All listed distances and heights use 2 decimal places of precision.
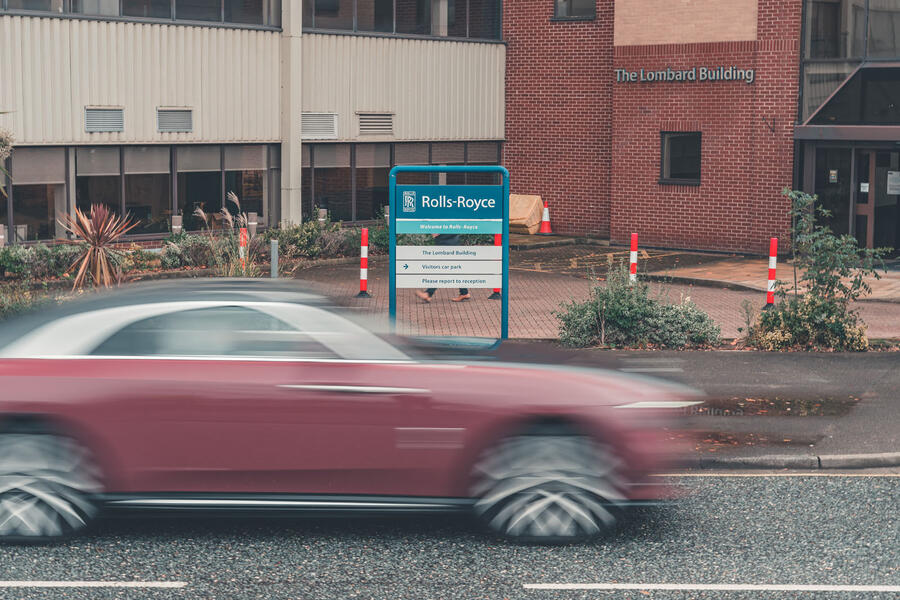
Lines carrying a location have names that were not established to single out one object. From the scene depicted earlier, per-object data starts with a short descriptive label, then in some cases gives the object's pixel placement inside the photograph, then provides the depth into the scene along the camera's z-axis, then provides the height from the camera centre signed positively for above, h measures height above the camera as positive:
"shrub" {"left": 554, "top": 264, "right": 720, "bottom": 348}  14.87 -1.42
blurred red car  7.53 -1.39
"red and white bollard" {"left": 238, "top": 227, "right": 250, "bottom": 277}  18.16 -0.68
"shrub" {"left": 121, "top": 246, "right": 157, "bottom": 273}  21.09 -1.04
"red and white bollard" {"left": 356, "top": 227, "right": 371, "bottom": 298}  18.45 -0.98
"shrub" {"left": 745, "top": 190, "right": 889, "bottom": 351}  14.41 -1.19
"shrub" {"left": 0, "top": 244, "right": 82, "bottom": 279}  19.97 -1.01
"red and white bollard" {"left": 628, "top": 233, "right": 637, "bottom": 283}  16.53 -0.77
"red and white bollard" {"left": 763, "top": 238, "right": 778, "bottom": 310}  16.30 -0.83
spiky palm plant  19.33 -0.76
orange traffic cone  28.98 -0.49
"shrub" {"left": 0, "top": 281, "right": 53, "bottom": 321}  15.05 -1.29
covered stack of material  28.72 -0.26
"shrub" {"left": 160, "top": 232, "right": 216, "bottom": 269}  21.77 -0.94
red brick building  24.02 +1.82
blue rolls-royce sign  14.05 -0.29
